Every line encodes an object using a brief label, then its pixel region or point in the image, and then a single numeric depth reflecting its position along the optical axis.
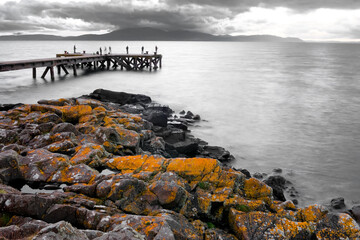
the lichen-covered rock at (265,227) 4.71
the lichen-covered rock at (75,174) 6.13
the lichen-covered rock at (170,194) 5.16
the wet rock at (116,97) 19.27
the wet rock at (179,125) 15.09
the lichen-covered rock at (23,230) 3.33
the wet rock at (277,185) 8.51
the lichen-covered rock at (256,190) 6.14
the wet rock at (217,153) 11.67
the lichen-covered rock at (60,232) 2.92
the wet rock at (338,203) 8.56
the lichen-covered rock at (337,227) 4.78
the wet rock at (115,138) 8.61
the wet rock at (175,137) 12.12
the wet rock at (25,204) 4.20
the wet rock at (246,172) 9.65
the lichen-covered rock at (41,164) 6.23
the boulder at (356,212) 7.39
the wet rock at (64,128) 8.71
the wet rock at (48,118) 9.62
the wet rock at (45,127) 8.68
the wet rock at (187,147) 11.14
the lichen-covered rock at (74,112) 10.59
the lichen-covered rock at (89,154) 6.99
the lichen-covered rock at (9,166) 5.74
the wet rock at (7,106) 14.14
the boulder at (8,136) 8.09
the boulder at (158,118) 13.96
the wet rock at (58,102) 12.38
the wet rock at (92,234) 3.59
